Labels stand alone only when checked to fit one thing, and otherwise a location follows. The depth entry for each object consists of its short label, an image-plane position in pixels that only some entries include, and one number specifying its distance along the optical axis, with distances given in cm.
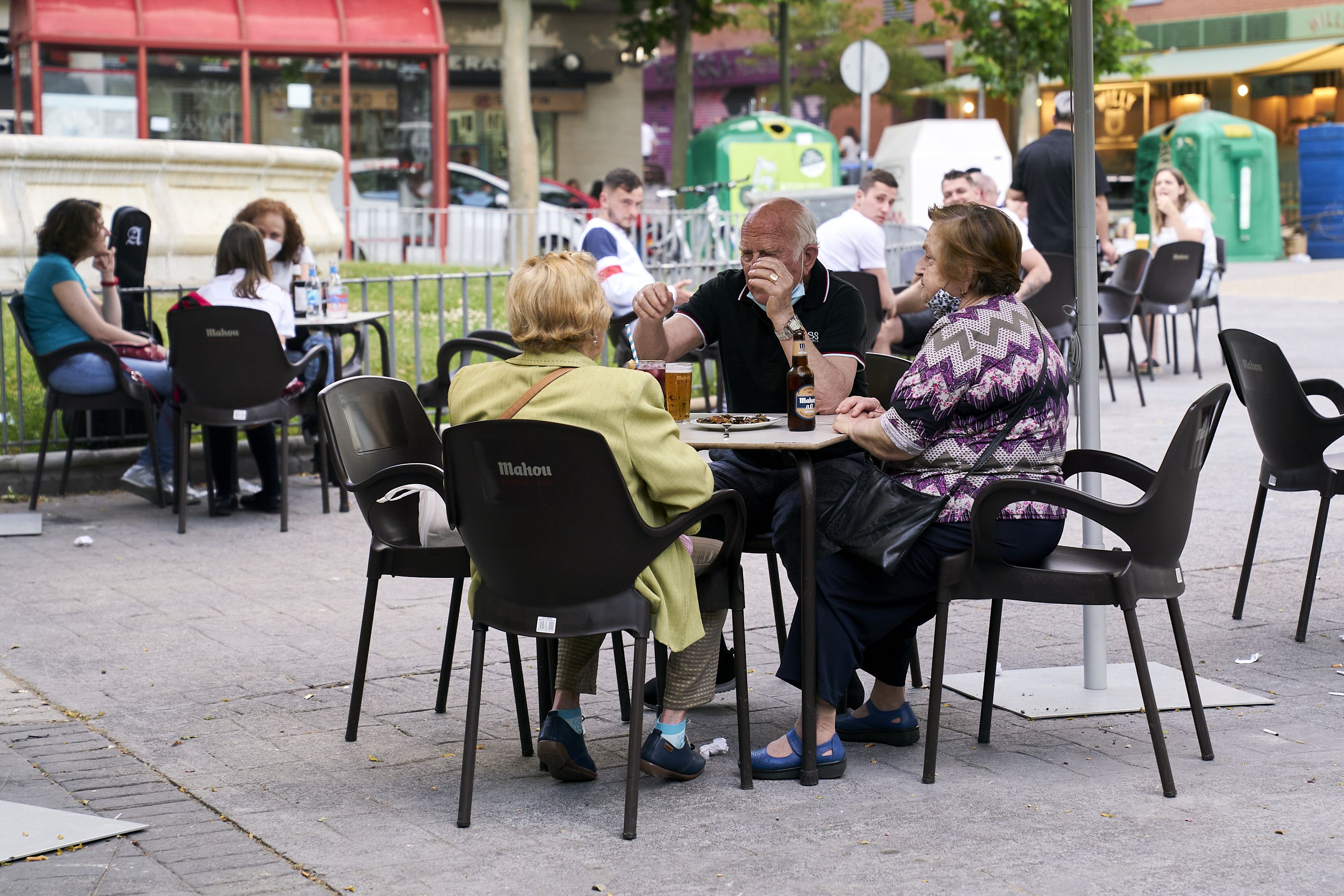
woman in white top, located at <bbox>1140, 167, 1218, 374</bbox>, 2608
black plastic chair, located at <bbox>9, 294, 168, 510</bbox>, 1620
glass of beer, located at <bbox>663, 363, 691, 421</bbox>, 934
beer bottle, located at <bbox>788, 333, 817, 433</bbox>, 905
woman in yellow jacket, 787
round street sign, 3512
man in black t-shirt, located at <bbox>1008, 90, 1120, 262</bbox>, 2328
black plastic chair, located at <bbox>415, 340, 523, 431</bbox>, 1569
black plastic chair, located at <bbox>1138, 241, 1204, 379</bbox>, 2481
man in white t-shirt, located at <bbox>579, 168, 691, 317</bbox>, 1795
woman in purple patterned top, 845
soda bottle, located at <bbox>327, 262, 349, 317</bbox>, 1822
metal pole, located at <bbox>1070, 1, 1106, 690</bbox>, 974
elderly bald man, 984
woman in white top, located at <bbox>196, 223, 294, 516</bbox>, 1630
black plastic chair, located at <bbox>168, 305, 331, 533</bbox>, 1545
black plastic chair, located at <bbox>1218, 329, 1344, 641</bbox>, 1126
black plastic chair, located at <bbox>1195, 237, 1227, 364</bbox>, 2592
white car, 4203
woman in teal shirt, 1620
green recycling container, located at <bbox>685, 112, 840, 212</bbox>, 4950
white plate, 909
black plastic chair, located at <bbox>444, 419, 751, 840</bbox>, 758
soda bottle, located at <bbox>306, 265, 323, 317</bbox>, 1820
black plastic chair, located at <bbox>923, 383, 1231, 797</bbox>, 827
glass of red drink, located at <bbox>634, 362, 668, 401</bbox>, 929
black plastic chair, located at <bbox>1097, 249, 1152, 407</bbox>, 2345
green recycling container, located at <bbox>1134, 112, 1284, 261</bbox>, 5141
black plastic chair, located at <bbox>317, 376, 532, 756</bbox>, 927
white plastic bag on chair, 901
